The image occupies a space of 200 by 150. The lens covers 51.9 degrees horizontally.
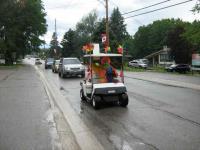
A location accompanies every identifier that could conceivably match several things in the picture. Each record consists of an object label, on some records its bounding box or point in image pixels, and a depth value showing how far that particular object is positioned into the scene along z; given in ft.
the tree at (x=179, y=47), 115.85
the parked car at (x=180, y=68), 93.88
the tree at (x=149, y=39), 192.36
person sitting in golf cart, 23.36
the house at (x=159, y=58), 152.49
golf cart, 22.41
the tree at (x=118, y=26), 166.63
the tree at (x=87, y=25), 214.40
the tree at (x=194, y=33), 81.71
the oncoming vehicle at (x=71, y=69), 55.22
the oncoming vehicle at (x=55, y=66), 71.55
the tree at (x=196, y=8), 82.55
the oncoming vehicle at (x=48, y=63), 97.02
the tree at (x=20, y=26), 113.20
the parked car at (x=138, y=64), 119.94
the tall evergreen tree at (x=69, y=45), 195.27
